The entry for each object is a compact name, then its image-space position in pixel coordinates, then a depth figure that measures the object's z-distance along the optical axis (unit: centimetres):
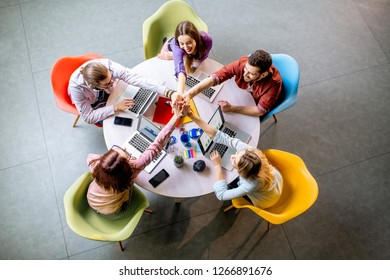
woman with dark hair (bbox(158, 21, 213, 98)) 258
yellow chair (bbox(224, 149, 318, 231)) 224
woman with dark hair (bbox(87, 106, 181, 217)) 204
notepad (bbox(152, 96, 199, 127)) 260
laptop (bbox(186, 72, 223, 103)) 268
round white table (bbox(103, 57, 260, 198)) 239
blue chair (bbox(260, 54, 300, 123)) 263
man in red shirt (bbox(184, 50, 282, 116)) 254
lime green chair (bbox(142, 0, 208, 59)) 300
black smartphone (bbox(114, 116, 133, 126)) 254
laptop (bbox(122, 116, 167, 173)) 246
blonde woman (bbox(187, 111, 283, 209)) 210
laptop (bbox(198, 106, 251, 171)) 247
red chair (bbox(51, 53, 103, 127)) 267
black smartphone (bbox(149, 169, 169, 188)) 239
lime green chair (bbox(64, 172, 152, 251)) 215
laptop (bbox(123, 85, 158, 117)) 259
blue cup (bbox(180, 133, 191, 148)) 250
